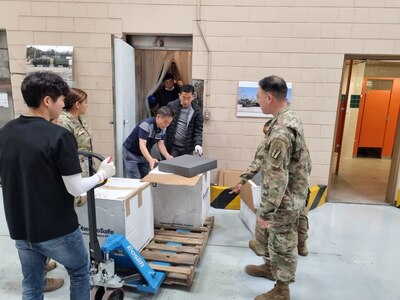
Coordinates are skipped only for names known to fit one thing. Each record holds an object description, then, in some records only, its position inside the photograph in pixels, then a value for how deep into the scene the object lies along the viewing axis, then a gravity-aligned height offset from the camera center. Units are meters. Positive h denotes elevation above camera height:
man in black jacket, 3.76 -0.45
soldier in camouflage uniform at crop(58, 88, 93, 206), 2.22 -0.23
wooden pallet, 2.29 -1.31
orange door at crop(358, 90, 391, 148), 7.48 -0.43
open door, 3.48 -0.01
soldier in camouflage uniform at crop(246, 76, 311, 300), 1.90 -0.55
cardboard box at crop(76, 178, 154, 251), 2.23 -0.92
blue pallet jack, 1.82 -1.16
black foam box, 2.74 -0.66
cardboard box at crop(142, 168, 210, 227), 2.87 -1.03
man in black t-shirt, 1.36 -0.40
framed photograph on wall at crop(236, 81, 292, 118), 4.14 -0.05
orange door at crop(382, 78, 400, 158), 7.45 -0.45
